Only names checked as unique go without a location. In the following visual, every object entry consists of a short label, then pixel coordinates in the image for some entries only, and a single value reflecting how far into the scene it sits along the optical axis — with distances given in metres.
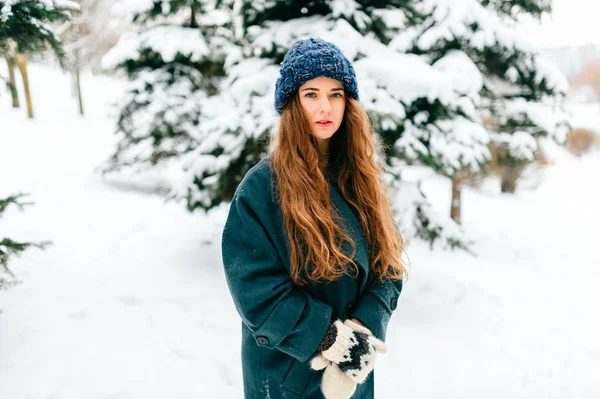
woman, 1.43
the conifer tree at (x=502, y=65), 6.45
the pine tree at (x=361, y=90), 4.20
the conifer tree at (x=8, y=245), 2.89
